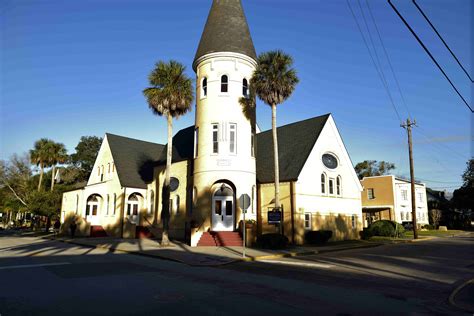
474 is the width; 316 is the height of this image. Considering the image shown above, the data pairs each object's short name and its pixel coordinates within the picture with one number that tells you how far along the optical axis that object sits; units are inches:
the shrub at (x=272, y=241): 810.8
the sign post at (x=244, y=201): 655.0
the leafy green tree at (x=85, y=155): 2502.5
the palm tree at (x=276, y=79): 896.9
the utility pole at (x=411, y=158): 1286.9
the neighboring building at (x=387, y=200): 1914.6
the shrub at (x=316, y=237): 968.9
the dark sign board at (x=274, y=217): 756.6
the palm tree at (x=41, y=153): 1884.8
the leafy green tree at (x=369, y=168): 3109.0
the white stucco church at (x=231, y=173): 951.0
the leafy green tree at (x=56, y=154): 1904.5
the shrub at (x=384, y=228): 1305.4
